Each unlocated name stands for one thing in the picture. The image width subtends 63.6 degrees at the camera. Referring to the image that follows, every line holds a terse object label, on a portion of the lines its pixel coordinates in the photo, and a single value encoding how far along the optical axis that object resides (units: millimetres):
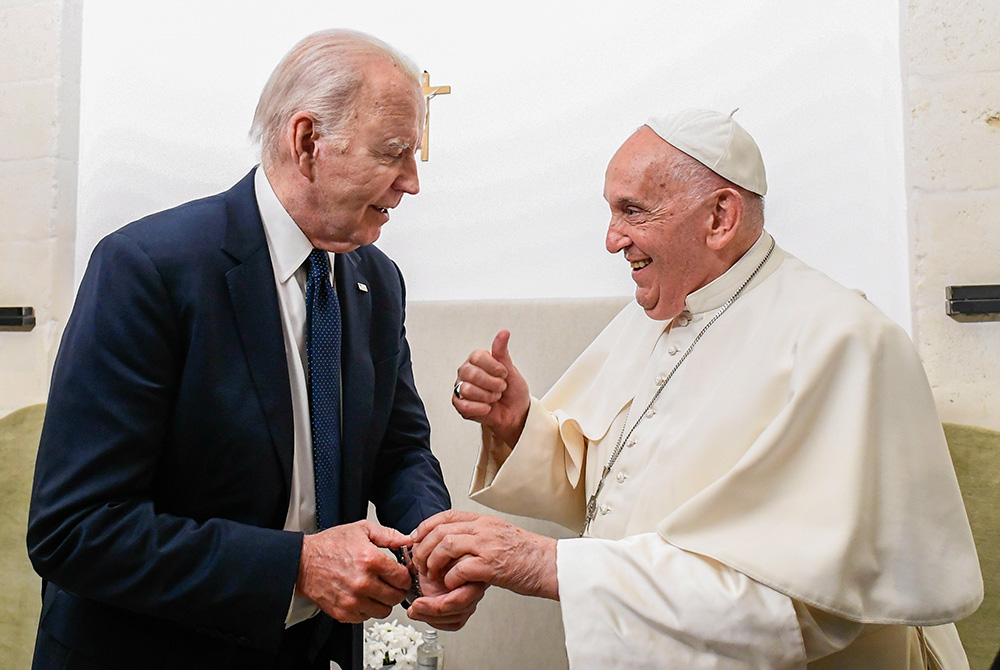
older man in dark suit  1418
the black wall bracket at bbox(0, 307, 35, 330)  3654
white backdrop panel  2891
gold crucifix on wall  3514
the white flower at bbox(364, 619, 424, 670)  2713
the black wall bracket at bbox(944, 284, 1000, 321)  2529
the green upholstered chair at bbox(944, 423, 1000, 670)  2406
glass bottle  2807
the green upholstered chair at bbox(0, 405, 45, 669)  3246
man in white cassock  1578
